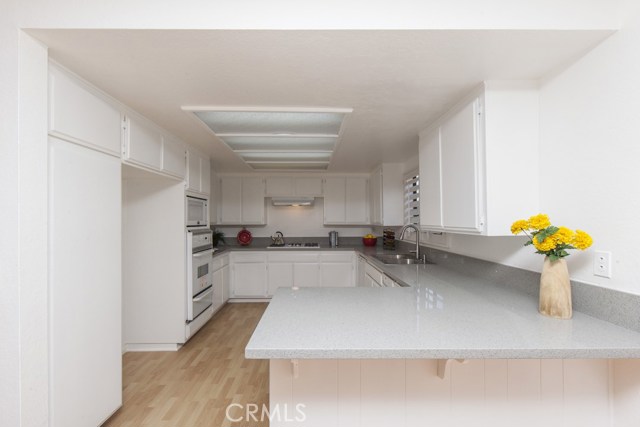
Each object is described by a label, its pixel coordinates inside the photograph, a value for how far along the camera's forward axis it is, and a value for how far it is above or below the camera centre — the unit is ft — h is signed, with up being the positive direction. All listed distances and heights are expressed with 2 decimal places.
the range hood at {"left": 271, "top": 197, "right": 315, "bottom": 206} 16.39 +0.89
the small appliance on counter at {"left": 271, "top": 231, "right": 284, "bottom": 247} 17.17 -1.24
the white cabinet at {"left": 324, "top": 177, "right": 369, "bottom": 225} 16.76 +0.94
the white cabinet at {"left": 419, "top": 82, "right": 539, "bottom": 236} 5.43 +1.11
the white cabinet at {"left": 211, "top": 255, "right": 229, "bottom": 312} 13.17 -2.89
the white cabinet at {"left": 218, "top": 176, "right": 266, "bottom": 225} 16.40 +0.91
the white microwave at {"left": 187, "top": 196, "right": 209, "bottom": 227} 10.60 +0.23
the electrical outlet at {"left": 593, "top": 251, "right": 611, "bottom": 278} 4.25 -0.70
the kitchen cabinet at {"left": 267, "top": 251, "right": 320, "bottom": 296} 15.46 -2.64
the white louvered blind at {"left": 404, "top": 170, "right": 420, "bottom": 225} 11.73 +0.72
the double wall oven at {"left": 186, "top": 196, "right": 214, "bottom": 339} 10.34 -1.75
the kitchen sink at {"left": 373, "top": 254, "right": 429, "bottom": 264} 10.71 -1.58
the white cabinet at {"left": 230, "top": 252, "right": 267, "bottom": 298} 15.46 -2.99
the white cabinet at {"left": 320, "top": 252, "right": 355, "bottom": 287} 15.39 -2.65
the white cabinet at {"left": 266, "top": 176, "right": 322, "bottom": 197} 16.55 +1.72
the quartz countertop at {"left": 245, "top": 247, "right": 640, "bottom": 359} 3.37 -1.47
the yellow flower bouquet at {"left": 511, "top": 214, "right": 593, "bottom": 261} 4.17 -0.34
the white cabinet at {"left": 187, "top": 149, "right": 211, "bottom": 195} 10.43 +1.68
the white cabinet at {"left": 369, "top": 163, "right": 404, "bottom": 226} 13.30 +0.99
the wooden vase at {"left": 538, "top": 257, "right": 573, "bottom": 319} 4.34 -1.10
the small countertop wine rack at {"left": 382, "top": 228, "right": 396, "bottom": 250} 14.38 -1.12
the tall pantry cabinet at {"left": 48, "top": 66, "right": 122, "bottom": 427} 4.92 -0.66
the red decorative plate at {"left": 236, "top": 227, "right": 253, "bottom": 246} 16.63 -1.11
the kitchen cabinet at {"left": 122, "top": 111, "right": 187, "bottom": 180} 6.93 +1.89
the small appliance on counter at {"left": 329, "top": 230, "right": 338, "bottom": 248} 17.17 -1.25
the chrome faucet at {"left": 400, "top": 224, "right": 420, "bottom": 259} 10.81 -0.85
